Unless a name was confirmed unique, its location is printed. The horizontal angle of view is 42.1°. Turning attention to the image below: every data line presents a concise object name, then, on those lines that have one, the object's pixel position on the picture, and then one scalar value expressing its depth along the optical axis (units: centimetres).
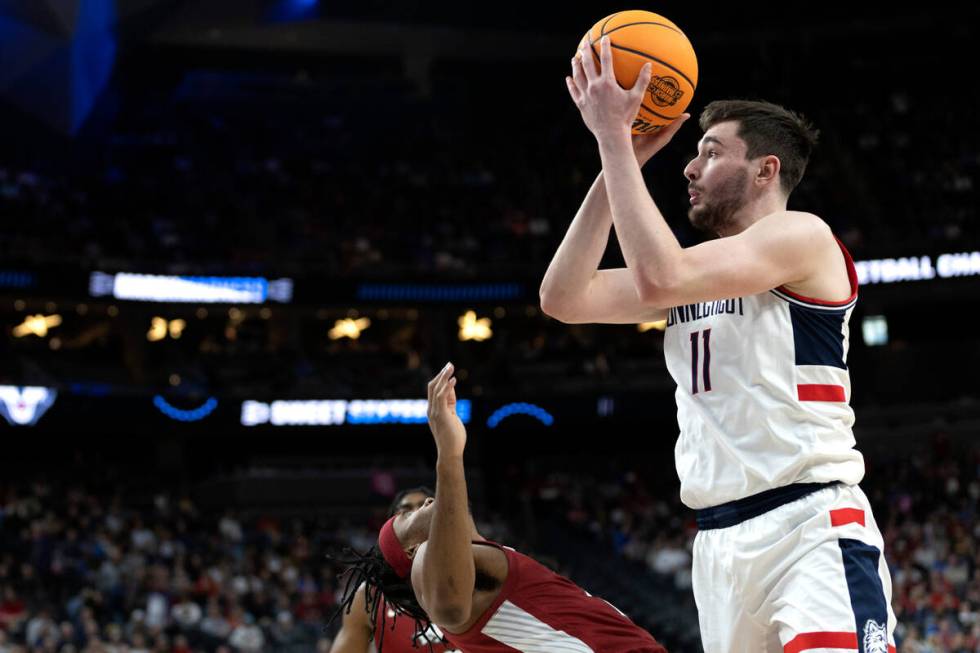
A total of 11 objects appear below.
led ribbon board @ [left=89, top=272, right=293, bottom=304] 2581
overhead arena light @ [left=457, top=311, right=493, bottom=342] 3067
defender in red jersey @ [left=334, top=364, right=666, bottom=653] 366
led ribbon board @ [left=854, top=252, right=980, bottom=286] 2509
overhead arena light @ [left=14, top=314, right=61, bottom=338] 2898
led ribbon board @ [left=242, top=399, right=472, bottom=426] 2688
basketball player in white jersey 328
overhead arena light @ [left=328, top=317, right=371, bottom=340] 3150
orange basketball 360
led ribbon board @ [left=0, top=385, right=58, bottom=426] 2512
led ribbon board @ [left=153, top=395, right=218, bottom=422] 2680
